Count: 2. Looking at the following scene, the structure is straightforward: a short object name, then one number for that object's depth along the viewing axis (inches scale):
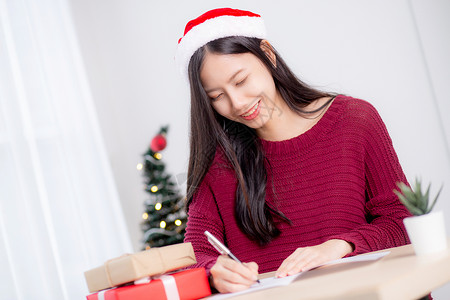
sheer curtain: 95.1
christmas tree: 116.0
